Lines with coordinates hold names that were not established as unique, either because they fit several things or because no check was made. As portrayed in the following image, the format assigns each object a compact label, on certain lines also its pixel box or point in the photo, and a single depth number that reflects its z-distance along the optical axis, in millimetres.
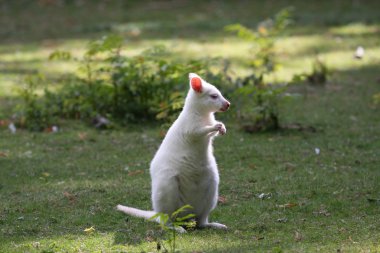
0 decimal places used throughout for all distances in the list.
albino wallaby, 10945
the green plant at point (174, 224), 9641
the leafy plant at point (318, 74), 22877
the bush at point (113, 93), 17844
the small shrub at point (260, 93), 17562
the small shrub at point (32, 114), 18250
